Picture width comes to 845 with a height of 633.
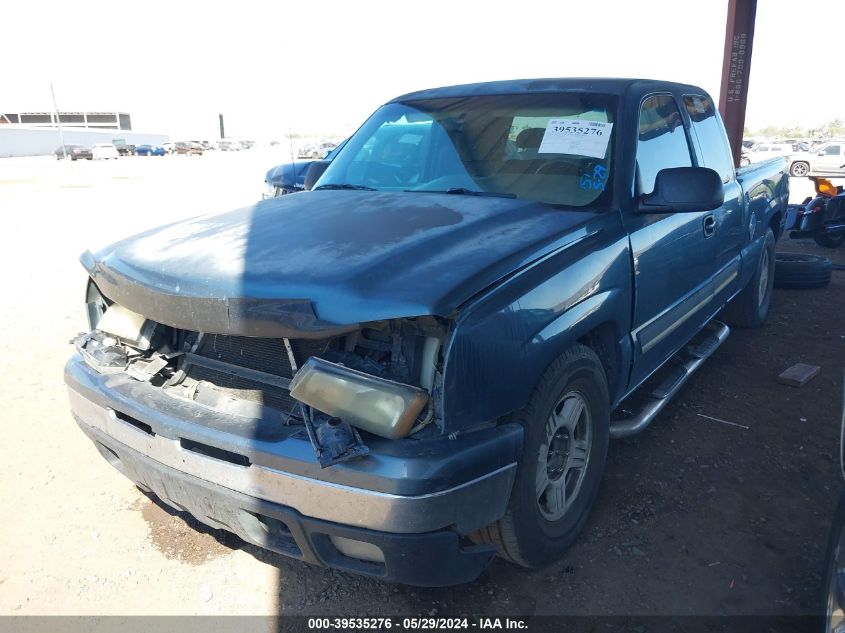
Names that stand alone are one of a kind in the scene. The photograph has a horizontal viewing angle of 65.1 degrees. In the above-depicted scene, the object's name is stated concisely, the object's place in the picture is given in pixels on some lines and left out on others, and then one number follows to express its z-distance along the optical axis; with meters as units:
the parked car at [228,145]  72.84
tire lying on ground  6.62
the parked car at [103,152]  47.94
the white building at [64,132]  58.88
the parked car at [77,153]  46.72
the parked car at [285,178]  6.76
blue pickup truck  1.94
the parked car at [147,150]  59.09
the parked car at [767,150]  25.95
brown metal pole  9.44
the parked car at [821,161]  21.78
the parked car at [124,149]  56.38
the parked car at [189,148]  61.69
